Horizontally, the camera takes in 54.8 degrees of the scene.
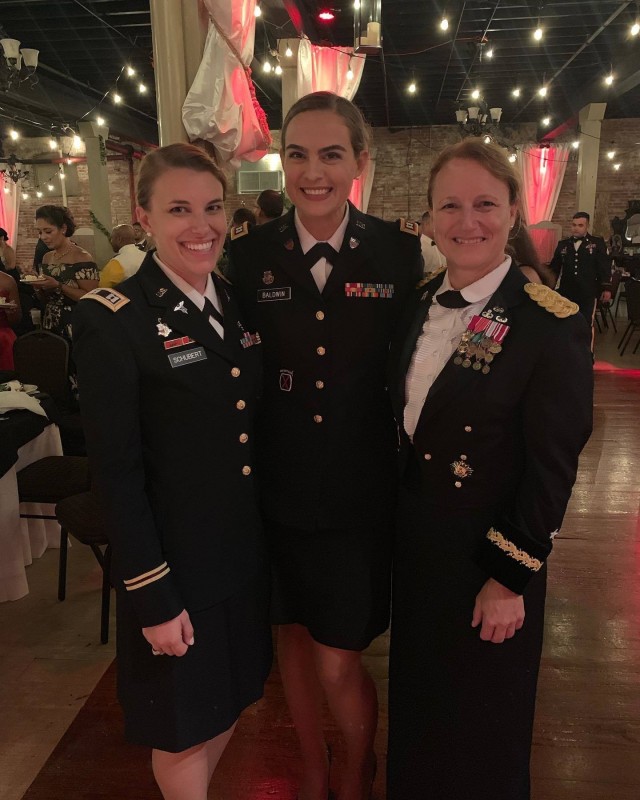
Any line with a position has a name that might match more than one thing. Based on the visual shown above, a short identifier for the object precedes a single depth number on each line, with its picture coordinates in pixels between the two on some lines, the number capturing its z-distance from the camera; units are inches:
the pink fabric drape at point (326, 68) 191.8
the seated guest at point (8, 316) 182.2
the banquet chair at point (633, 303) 303.7
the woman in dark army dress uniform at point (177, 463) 47.2
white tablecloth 109.3
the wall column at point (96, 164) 428.5
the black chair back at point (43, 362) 148.9
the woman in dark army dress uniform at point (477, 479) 48.4
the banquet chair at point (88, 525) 95.7
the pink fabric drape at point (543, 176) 534.6
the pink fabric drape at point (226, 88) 93.0
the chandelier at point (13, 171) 484.4
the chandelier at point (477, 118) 406.6
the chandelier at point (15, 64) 251.0
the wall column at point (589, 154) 425.7
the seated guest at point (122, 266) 108.0
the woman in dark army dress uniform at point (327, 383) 58.7
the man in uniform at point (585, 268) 308.2
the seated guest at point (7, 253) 315.0
